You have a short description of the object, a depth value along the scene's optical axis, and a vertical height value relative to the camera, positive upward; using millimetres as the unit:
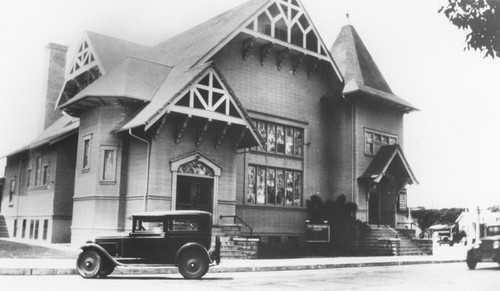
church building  23438 +4575
